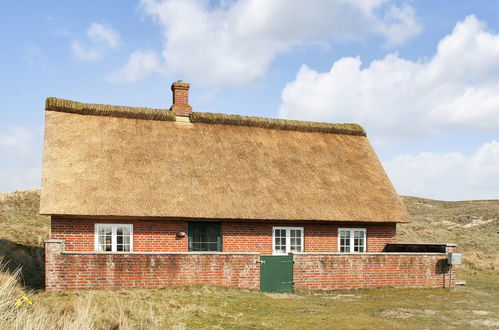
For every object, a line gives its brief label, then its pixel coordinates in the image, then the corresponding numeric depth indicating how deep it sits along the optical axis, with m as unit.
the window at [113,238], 19.59
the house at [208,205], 17.98
